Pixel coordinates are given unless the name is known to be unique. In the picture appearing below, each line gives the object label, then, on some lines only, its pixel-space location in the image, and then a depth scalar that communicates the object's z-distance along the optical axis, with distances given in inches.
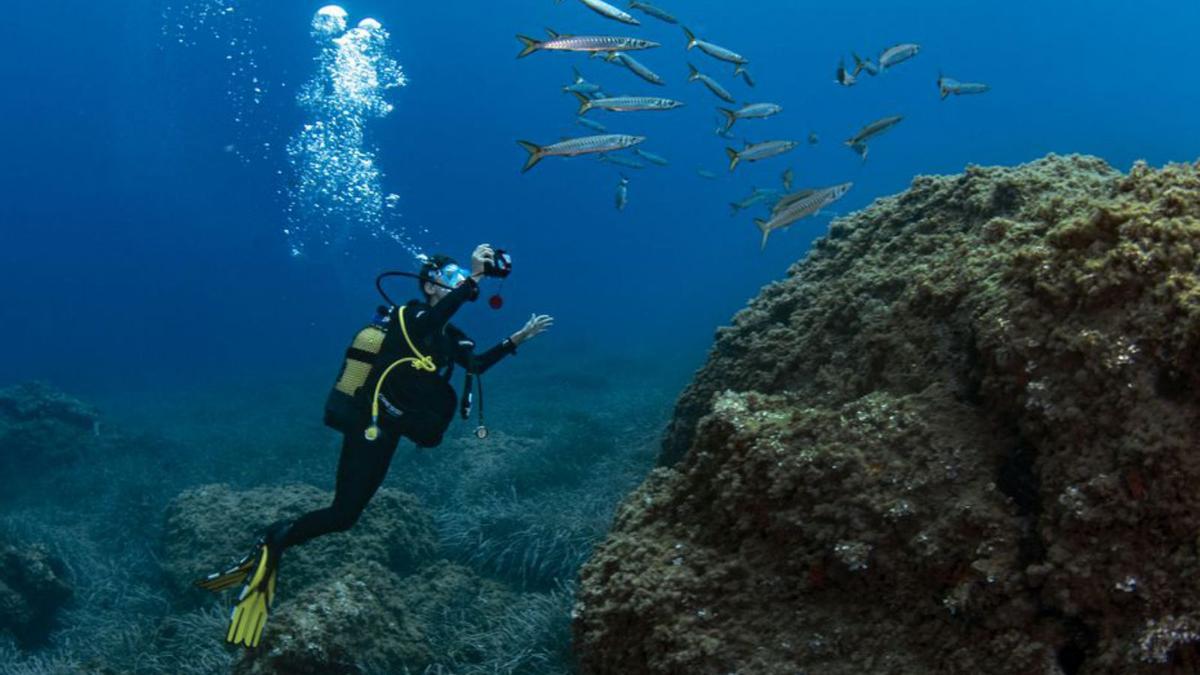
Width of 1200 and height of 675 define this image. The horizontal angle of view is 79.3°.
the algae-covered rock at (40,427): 630.5
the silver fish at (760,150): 348.8
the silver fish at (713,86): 394.3
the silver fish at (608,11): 269.1
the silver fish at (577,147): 250.5
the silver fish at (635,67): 358.4
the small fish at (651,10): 384.8
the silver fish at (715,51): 374.8
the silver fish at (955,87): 393.7
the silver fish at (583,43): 254.5
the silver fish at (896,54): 374.3
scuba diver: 224.1
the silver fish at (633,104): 293.4
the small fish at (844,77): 364.5
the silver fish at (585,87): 401.9
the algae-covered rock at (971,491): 88.3
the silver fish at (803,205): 251.0
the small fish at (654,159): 512.5
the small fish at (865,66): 376.2
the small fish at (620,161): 487.7
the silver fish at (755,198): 492.1
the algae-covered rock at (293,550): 298.7
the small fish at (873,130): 339.3
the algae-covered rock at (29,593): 343.0
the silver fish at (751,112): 371.2
